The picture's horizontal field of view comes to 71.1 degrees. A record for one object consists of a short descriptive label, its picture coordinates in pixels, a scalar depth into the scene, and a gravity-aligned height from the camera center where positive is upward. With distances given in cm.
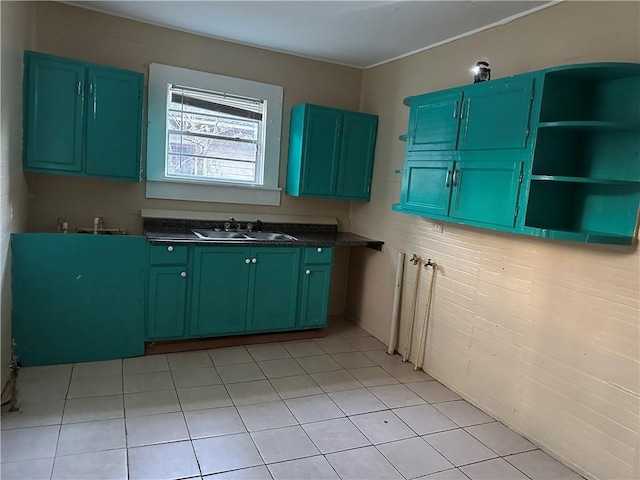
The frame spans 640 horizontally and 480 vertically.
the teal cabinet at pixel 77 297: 300 -85
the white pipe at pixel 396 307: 382 -91
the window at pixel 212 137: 375 +42
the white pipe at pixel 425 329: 350 -100
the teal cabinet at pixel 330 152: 402 +39
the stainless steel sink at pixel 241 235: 379 -41
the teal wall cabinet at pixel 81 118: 306 +40
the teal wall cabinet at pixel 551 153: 221 +33
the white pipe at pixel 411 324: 367 -101
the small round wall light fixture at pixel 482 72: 286 +86
